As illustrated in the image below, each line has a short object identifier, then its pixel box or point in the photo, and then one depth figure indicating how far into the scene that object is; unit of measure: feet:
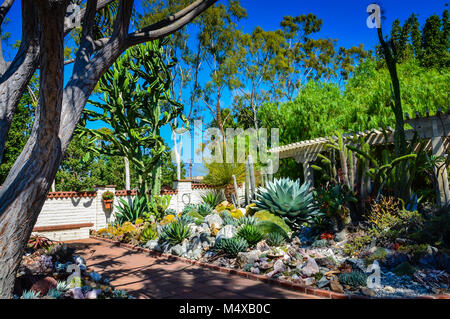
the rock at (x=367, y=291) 11.60
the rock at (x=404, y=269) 13.18
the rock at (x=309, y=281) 13.34
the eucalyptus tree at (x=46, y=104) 8.04
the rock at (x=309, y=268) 14.34
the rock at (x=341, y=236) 18.90
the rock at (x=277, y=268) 15.01
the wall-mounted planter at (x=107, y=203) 37.01
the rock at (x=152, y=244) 24.18
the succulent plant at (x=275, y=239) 19.71
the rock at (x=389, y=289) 11.92
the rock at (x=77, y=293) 11.14
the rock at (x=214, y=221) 25.16
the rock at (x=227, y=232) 21.35
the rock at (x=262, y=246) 18.76
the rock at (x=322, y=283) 12.85
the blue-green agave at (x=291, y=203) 24.54
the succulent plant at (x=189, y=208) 34.89
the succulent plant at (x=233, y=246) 18.58
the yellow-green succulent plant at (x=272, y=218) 23.22
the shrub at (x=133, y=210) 35.42
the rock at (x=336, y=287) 12.17
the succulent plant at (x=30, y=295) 9.86
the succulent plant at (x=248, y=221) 22.71
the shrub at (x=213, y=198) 41.08
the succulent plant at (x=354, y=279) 12.48
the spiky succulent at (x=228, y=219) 24.97
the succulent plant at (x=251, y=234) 19.71
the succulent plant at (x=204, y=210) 33.63
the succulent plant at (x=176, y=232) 23.34
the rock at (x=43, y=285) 11.36
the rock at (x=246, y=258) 17.03
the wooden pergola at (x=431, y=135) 22.95
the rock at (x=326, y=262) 14.99
